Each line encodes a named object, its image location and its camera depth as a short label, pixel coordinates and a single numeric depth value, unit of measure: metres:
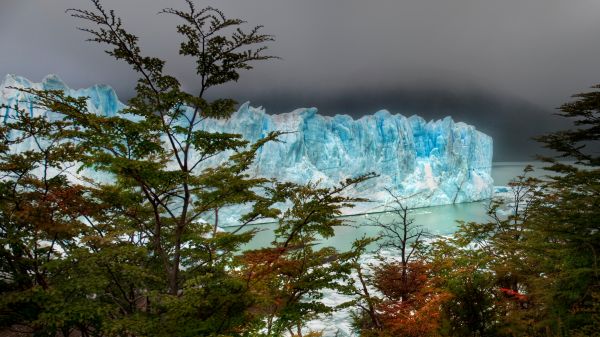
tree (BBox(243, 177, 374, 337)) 4.21
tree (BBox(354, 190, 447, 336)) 5.37
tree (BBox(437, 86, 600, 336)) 4.80
